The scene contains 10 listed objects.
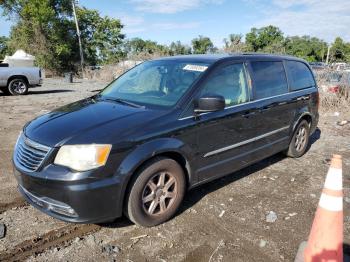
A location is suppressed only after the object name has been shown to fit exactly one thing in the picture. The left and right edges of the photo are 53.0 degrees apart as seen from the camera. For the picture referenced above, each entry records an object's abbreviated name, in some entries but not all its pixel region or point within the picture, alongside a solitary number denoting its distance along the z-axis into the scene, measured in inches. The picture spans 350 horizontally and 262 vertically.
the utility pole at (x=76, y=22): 1338.1
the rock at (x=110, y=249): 129.0
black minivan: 125.6
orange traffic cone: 108.3
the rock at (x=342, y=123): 356.4
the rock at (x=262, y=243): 135.4
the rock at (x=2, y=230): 137.8
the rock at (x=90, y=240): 134.1
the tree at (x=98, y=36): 1627.7
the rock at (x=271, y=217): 155.3
